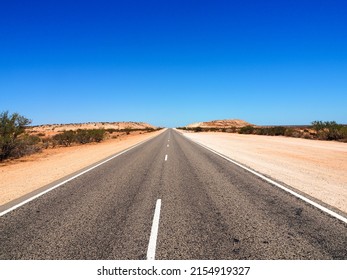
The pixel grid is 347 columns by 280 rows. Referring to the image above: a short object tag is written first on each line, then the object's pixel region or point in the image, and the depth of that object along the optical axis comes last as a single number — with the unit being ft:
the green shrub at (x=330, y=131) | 106.78
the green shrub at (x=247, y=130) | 198.00
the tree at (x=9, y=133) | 61.05
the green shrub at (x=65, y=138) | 112.27
